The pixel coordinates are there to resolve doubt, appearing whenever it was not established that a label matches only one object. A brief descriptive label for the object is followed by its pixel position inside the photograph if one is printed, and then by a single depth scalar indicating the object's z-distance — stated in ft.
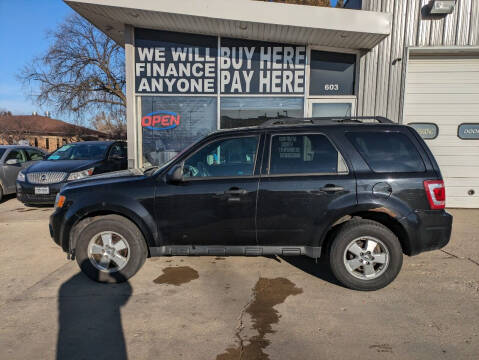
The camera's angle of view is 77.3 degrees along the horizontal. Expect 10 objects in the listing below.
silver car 27.07
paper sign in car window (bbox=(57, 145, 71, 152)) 27.11
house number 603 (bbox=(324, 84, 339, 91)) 25.40
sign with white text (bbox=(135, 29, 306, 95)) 25.03
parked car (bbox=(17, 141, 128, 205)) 22.41
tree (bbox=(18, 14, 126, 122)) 67.10
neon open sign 25.89
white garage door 24.12
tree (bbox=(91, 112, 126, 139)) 80.07
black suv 10.82
